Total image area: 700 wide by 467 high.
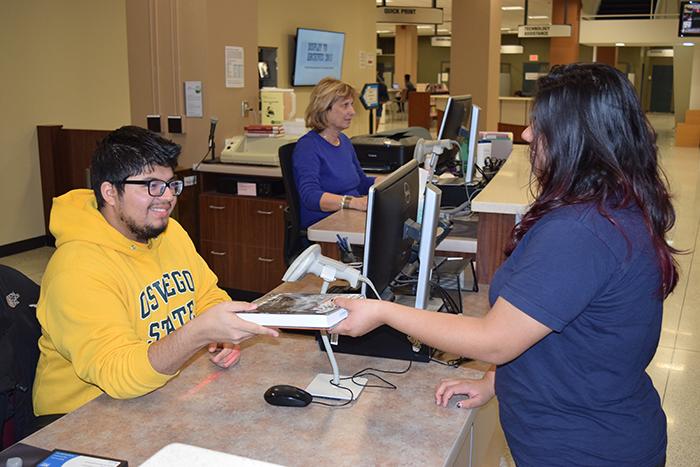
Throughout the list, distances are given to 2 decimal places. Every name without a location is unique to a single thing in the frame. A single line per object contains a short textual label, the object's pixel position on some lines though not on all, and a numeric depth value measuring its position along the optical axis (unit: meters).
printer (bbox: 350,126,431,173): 5.02
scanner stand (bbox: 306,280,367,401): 1.71
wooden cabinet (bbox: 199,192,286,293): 4.73
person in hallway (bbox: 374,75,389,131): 11.15
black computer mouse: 1.65
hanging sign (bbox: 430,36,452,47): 23.75
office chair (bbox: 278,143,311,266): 3.90
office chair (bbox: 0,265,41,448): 1.72
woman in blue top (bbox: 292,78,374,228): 3.81
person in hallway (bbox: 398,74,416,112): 19.06
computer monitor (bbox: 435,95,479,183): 3.93
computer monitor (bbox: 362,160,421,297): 1.81
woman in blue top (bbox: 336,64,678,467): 1.24
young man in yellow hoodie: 1.61
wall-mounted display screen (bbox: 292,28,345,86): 8.72
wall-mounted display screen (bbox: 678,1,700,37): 13.16
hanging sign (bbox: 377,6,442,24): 10.16
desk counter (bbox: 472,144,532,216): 2.64
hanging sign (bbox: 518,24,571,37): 13.19
